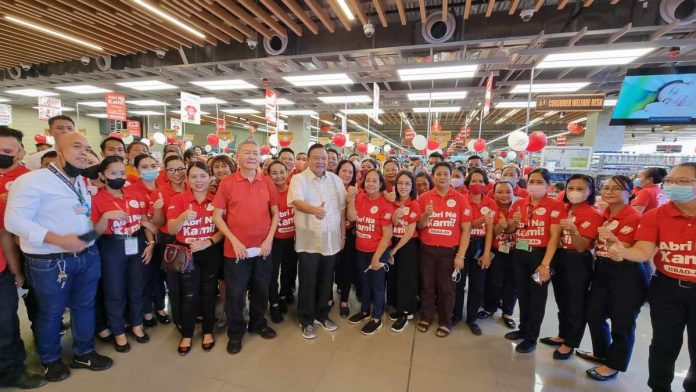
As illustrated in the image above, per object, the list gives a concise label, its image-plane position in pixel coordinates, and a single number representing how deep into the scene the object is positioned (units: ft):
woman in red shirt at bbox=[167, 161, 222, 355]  7.66
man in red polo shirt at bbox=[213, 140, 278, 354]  7.70
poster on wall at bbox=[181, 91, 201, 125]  23.98
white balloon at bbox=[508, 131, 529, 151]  17.43
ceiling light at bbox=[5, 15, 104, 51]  14.32
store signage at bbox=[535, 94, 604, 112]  17.26
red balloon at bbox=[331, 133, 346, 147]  28.66
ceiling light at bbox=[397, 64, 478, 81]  17.70
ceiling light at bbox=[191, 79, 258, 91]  22.59
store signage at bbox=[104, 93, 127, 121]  26.07
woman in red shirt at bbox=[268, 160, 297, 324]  9.64
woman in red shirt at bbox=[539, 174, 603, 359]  7.41
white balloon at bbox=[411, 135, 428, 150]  27.48
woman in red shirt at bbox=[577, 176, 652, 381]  6.77
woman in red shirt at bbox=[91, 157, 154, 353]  7.19
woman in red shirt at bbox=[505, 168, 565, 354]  7.89
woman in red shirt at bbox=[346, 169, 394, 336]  8.86
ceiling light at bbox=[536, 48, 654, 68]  15.28
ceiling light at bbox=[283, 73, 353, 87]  20.39
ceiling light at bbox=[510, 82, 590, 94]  22.39
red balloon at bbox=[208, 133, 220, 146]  35.32
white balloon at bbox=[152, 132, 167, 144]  34.42
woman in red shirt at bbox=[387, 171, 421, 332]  8.87
